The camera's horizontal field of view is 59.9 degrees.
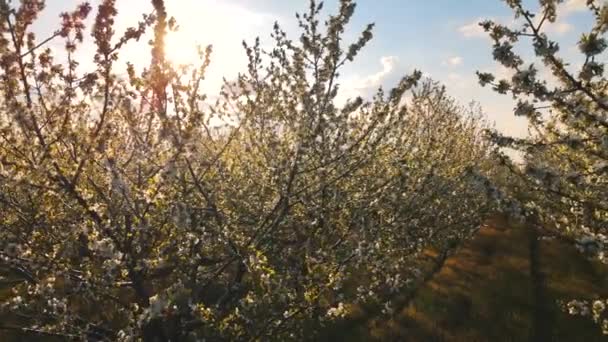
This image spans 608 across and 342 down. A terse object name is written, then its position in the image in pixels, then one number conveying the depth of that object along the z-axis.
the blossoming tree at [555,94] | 4.80
